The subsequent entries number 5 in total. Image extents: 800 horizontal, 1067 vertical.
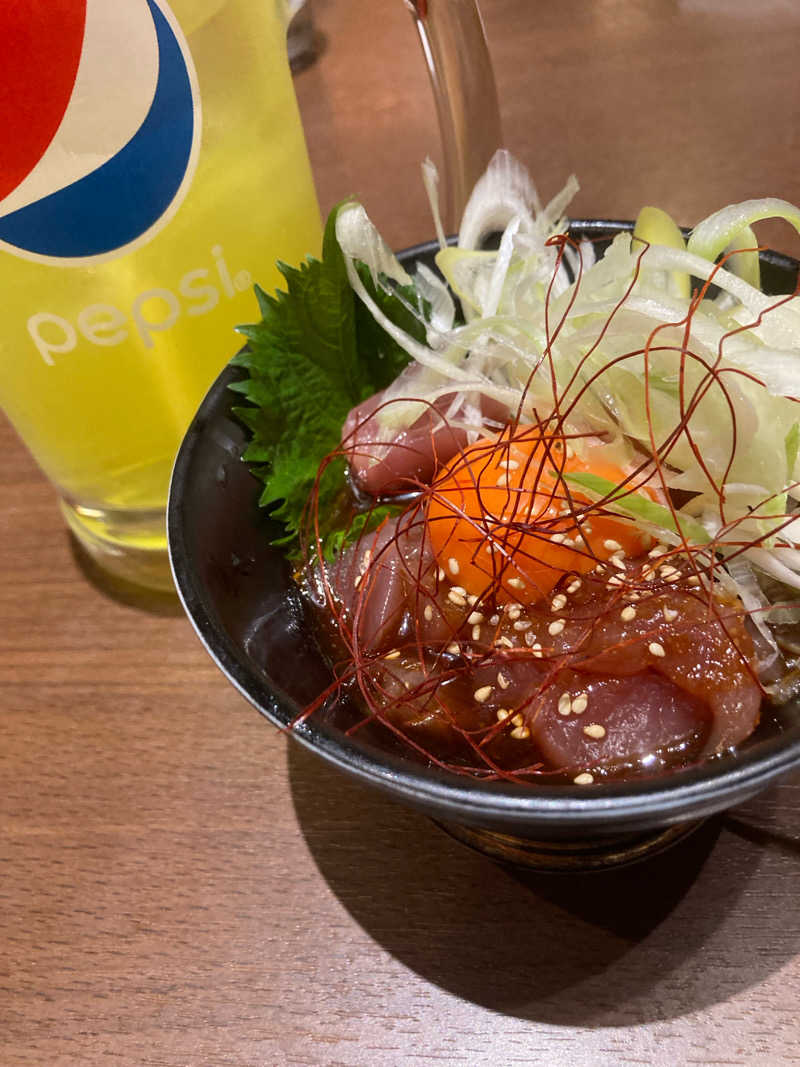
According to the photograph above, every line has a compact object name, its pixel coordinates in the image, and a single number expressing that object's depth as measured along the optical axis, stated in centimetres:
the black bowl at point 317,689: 14
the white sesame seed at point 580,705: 17
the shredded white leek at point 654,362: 18
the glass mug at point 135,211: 18
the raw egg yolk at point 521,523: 18
